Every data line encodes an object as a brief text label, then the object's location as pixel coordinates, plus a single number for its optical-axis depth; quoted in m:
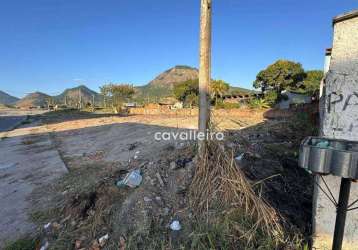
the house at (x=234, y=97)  33.94
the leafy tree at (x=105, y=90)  31.47
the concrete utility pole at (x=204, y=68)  2.63
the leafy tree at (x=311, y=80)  28.20
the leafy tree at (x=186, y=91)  36.50
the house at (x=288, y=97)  24.17
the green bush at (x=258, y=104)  16.72
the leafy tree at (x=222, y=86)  30.63
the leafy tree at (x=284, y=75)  33.03
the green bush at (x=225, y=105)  19.17
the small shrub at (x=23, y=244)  2.31
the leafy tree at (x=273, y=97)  25.20
